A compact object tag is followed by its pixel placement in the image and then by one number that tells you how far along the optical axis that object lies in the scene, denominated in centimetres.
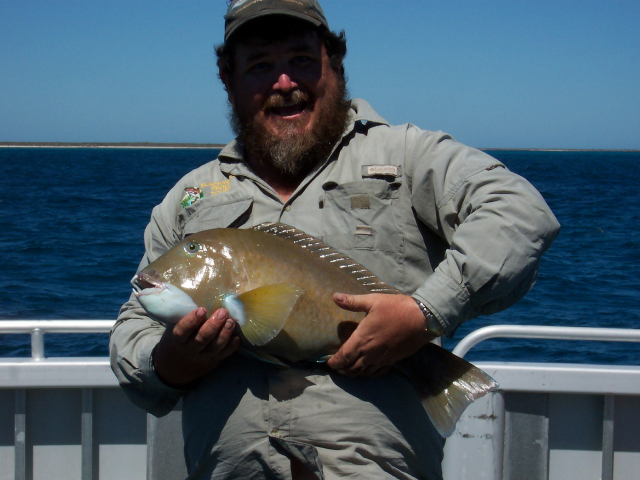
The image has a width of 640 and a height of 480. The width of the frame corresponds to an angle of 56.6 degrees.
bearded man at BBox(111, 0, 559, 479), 197
